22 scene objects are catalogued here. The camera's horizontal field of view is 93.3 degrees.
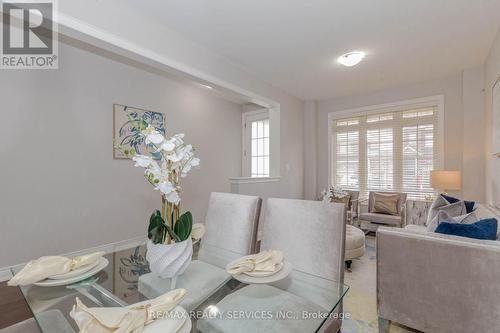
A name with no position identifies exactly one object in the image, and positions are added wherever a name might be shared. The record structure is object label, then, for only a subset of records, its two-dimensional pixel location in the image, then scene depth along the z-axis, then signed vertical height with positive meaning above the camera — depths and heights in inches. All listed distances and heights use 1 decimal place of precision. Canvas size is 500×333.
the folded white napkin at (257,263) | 44.6 -19.3
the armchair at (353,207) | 165.2 -29.8
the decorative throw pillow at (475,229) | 61.2 -16.7
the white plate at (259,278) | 43.9 -21.3
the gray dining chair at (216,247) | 48.4 -23.4
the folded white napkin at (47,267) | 43.2 -20.6
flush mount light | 116.5 +54.0
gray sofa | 54.5 -29.2
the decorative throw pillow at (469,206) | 99.1 -16.8
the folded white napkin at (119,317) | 28.1 -19.2
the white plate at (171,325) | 30.1 -21.0
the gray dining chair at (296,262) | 39.6 -21.7
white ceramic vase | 44.9 -17.8
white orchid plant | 42.1 -1.7
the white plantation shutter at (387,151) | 161.3 +11.3
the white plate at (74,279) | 45.8 -23.2
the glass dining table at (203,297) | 39.7 -25.8
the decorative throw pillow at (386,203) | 154.1 -25.0
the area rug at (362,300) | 71.3 -48.6
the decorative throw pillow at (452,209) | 92.8 -16.9
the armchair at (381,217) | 146.2 -32.8
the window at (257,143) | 196.4 +19.0
